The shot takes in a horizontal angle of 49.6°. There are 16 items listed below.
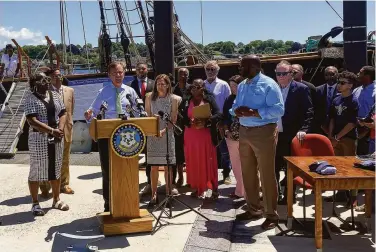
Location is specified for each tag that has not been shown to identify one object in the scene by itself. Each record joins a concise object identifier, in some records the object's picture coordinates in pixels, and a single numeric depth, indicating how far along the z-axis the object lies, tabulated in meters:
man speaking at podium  4.45
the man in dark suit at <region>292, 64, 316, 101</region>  5.32
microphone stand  4.50
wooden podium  4.01
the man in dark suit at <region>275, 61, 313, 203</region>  4.79
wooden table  3.34
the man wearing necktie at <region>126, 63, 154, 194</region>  6.16
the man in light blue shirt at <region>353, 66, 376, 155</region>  4.91
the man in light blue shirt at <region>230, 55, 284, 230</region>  4.07
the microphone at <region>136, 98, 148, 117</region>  4.31
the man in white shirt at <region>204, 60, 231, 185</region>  5.72
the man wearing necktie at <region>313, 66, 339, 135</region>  5.40
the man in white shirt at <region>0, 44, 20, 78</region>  11.54
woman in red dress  5.13
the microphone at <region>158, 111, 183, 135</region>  4.59
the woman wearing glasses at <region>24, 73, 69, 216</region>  4.72
